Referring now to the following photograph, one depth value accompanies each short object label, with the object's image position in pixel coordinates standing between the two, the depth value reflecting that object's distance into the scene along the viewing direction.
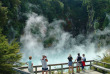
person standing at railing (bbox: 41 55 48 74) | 9.93
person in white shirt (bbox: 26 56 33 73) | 9.50
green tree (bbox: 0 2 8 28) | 19.84
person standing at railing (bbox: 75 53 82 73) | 12.12
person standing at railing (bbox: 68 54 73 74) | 11.37
